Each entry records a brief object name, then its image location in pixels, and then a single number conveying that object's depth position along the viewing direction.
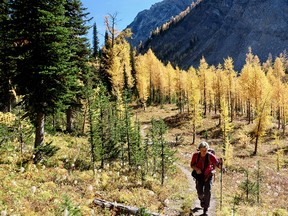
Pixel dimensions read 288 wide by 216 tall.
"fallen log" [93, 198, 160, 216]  9.95
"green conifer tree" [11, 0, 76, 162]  15.27
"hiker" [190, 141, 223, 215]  9.70
